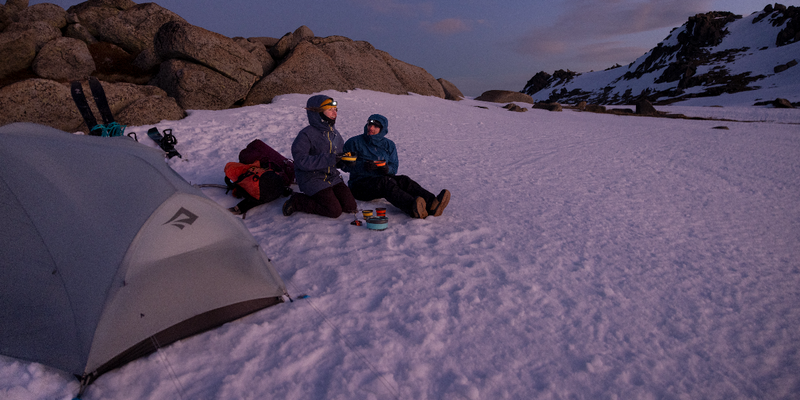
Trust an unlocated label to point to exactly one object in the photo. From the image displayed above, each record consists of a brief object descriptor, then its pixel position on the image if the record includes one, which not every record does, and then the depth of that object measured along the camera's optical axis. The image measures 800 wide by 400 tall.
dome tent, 2.37
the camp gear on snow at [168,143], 7.54
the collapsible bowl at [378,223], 4.55
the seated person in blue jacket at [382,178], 5.02
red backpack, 5.34
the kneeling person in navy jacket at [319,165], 4.79
